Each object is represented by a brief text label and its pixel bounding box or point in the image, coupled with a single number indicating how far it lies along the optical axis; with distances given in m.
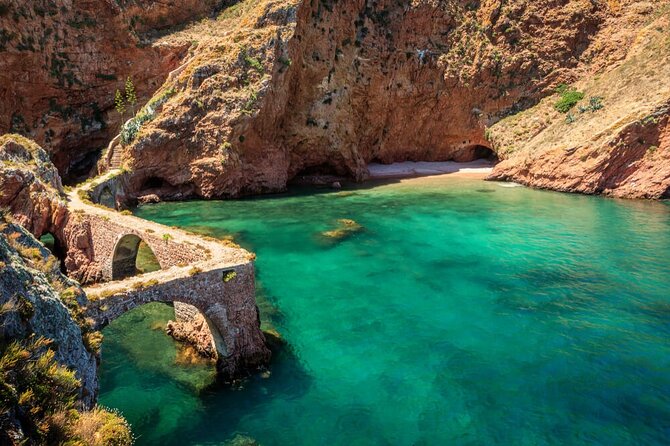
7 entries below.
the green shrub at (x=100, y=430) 8.89
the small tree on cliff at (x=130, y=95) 53.66
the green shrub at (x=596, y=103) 55.44
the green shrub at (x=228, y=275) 17.09
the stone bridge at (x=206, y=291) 15.00
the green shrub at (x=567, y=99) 60.72
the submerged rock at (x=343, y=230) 36.74
